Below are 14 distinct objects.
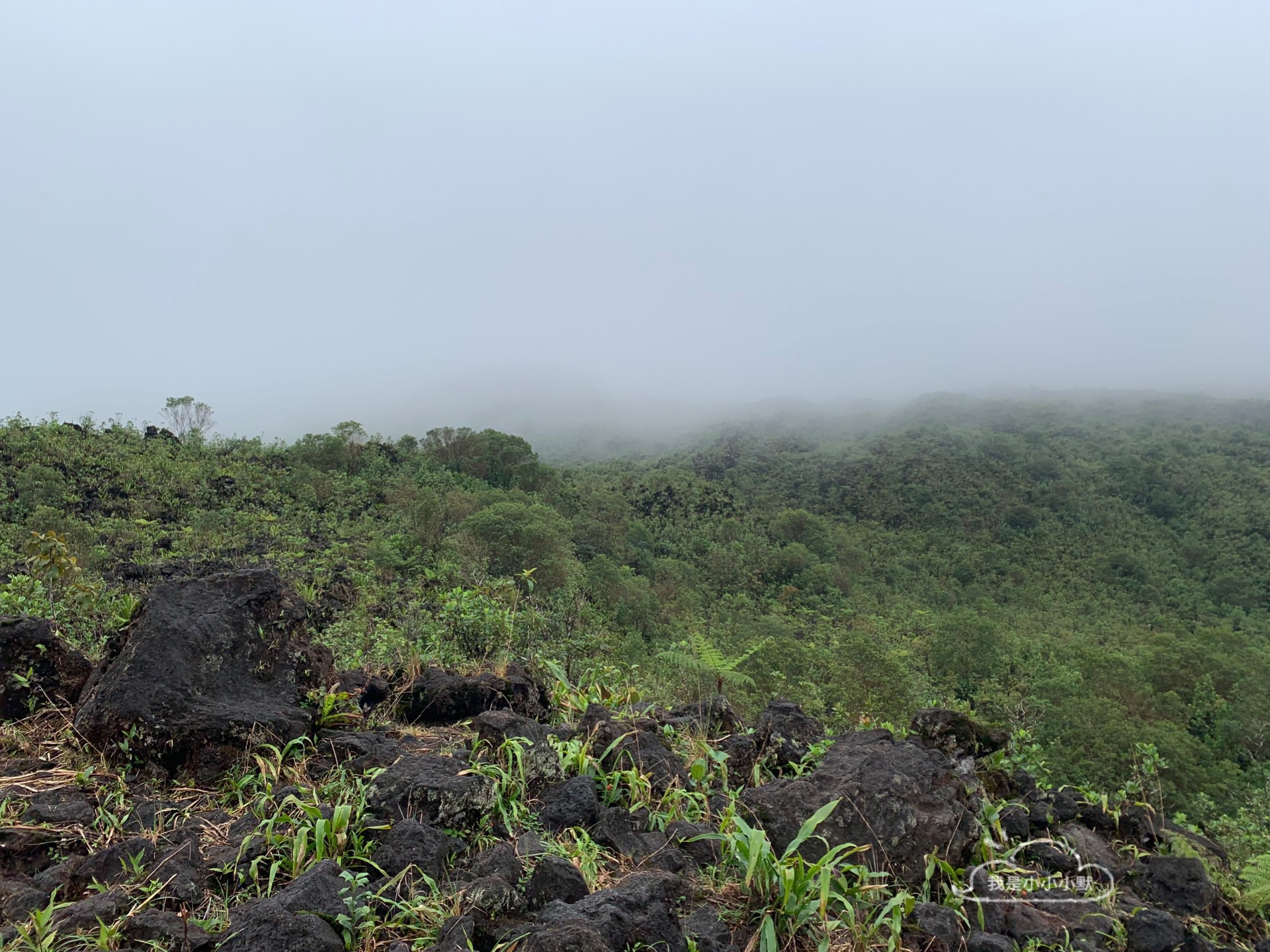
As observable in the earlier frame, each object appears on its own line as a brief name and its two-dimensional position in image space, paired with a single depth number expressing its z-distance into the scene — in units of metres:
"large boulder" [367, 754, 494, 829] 3.24
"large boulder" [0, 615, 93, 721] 3.98
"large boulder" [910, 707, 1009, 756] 5.38
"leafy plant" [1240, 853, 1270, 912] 4.01
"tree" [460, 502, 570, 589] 22.41
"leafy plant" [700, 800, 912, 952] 2.85
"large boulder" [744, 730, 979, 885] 3.65
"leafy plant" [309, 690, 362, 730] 4.24
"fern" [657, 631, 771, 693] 6.92
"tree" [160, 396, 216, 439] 32.84
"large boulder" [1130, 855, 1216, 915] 3.93
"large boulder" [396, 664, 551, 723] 4.89
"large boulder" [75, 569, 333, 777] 3.61
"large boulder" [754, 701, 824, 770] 4.88
